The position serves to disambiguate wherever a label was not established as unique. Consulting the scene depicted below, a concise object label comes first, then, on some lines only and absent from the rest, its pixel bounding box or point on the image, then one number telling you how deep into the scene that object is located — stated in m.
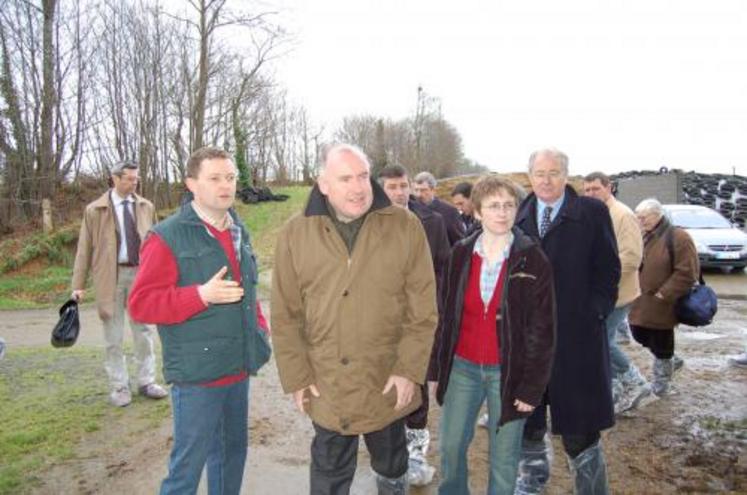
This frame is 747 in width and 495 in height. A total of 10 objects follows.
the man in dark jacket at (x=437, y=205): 4.98
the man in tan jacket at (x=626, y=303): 4.86
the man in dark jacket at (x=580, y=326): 3.09
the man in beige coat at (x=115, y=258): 5.13
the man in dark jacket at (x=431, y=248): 3.76
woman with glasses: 2.82
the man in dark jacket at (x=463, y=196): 6.99
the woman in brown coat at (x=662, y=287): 5.20
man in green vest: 2.71
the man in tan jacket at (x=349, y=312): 2.59
